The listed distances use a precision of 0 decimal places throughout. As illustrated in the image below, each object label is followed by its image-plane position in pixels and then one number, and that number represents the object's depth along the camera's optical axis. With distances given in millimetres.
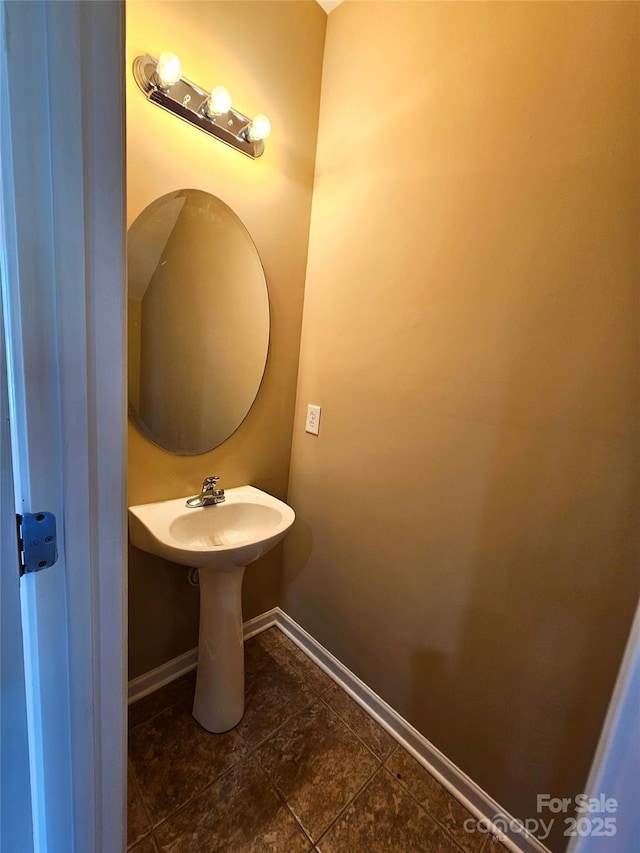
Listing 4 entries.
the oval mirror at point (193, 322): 1113
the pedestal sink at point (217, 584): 1134
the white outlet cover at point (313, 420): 1504
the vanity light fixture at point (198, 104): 950
